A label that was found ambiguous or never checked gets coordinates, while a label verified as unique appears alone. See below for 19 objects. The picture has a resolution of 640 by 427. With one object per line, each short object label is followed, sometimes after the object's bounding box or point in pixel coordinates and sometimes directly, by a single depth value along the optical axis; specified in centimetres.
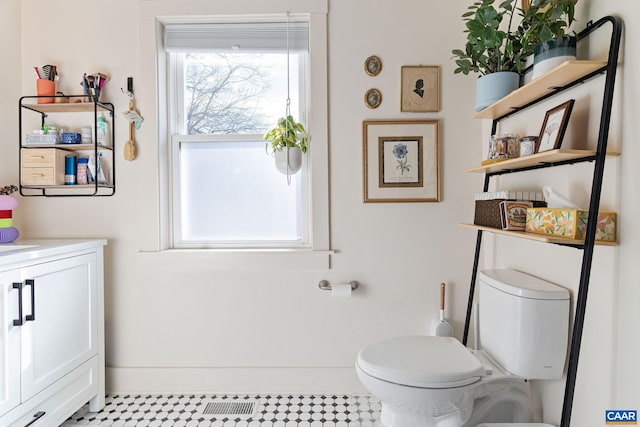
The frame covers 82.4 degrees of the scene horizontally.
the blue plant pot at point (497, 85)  150
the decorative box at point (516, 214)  135
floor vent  180
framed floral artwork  195
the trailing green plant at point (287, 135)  192
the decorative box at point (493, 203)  138
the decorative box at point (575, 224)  109
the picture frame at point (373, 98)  195
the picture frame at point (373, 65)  194
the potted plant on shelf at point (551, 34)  117
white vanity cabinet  136
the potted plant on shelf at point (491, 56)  138
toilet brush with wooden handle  189
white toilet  125
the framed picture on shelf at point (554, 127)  119
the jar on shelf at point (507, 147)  148
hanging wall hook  198
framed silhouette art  193
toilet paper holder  195
